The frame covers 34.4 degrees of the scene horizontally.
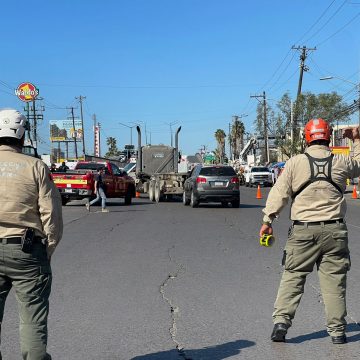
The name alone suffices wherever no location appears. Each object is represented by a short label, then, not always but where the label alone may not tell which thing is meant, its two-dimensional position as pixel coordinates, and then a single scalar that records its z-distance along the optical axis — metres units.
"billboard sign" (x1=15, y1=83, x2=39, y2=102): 73.19
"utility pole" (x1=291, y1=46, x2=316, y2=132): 54.14
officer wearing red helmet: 4.92
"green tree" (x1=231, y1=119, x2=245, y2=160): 117.81
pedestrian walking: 21.23
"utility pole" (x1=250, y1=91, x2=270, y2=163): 69.65
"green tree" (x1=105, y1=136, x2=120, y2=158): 144.64
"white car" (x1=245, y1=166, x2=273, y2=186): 52.84
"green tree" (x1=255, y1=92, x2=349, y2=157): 55.62
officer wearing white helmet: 3.74
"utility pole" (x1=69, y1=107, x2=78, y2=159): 102.56
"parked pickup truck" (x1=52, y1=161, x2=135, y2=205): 23.02
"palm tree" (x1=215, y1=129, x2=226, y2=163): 128.25
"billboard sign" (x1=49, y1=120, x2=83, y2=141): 114.12
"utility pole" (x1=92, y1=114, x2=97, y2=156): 111.38
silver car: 22.61
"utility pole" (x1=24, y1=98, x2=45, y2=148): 72.96
